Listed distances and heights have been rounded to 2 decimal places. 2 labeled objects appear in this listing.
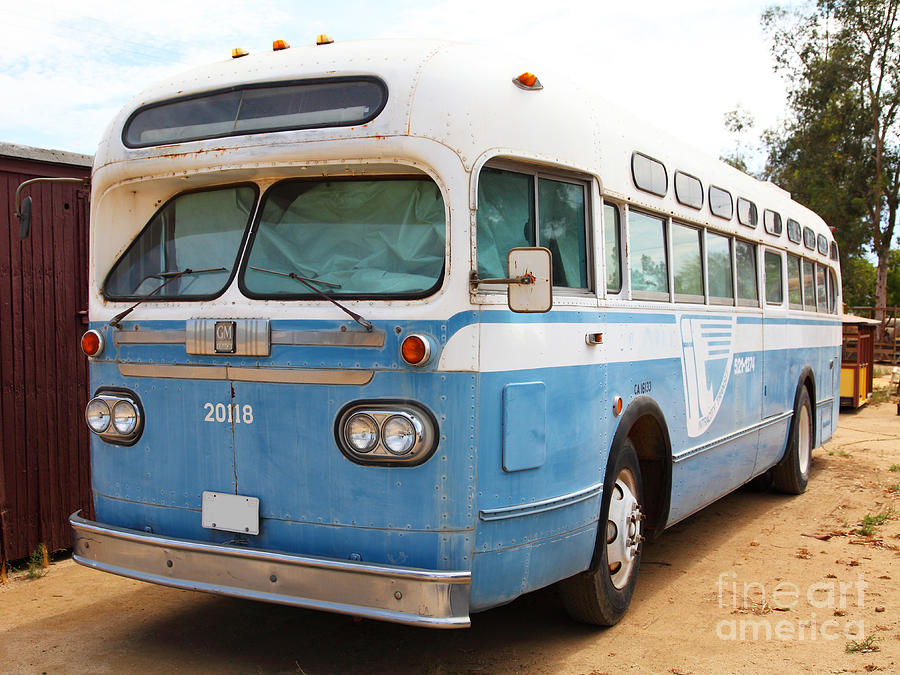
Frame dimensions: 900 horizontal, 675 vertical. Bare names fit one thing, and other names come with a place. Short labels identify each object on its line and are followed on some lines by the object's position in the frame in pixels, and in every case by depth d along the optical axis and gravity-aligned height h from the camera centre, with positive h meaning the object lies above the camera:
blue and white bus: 3.79 +0.09
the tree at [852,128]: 33.84 +8.12
